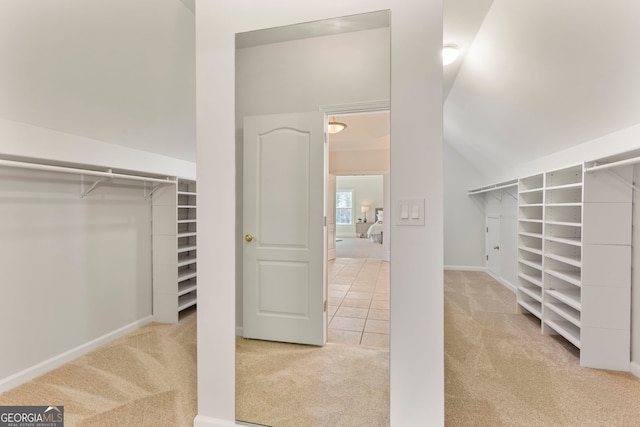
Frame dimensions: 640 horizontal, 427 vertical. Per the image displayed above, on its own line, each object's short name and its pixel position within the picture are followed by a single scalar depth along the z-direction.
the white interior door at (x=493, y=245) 4.40
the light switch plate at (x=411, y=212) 1.26
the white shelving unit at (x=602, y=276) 2.12
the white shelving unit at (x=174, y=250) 2.04
